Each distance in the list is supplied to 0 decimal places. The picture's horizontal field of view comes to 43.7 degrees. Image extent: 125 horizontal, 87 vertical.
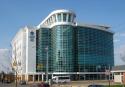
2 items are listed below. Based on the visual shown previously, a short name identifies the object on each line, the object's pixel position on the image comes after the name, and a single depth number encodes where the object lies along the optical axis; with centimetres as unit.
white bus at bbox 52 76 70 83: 5906
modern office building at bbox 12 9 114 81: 7162
